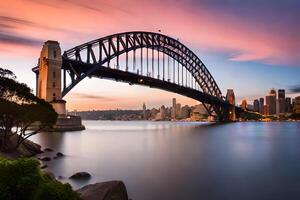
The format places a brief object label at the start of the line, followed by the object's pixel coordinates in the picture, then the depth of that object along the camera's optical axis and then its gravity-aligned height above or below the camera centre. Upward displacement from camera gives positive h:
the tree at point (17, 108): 25.44 +0.58
